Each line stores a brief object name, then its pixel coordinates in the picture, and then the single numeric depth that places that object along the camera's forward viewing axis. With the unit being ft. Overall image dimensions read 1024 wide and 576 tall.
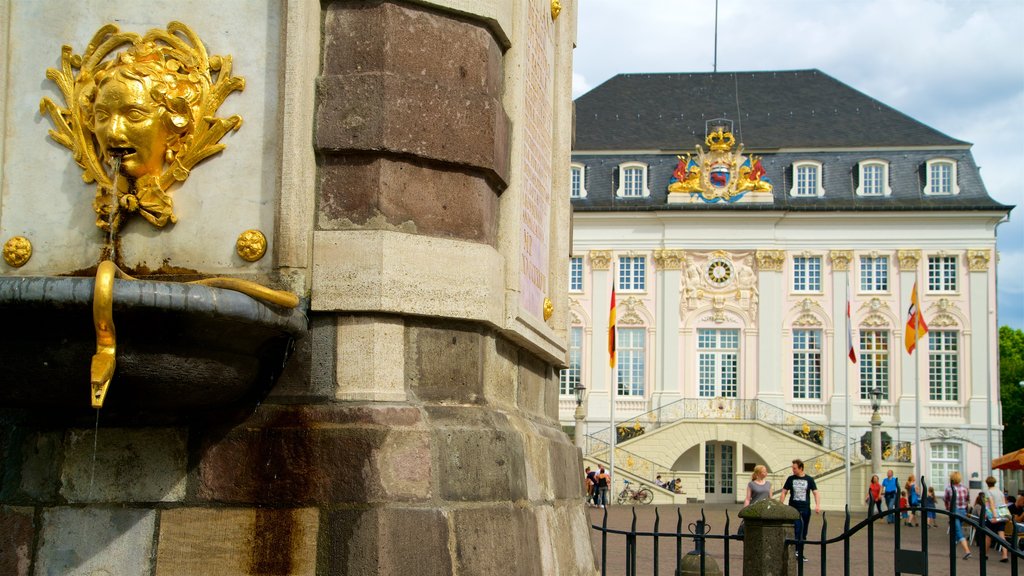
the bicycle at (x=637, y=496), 138.51
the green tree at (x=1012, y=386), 206.69
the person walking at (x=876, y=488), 99.35
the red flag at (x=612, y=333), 128.06
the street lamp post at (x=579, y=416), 127.15
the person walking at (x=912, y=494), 95.35
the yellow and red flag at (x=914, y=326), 129.90
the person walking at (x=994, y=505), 68.94
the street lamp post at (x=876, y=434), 126.87
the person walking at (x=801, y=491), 53.26
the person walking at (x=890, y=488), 96.51
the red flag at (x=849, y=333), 139.40
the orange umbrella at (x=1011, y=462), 71.05
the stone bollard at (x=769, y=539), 25.31
